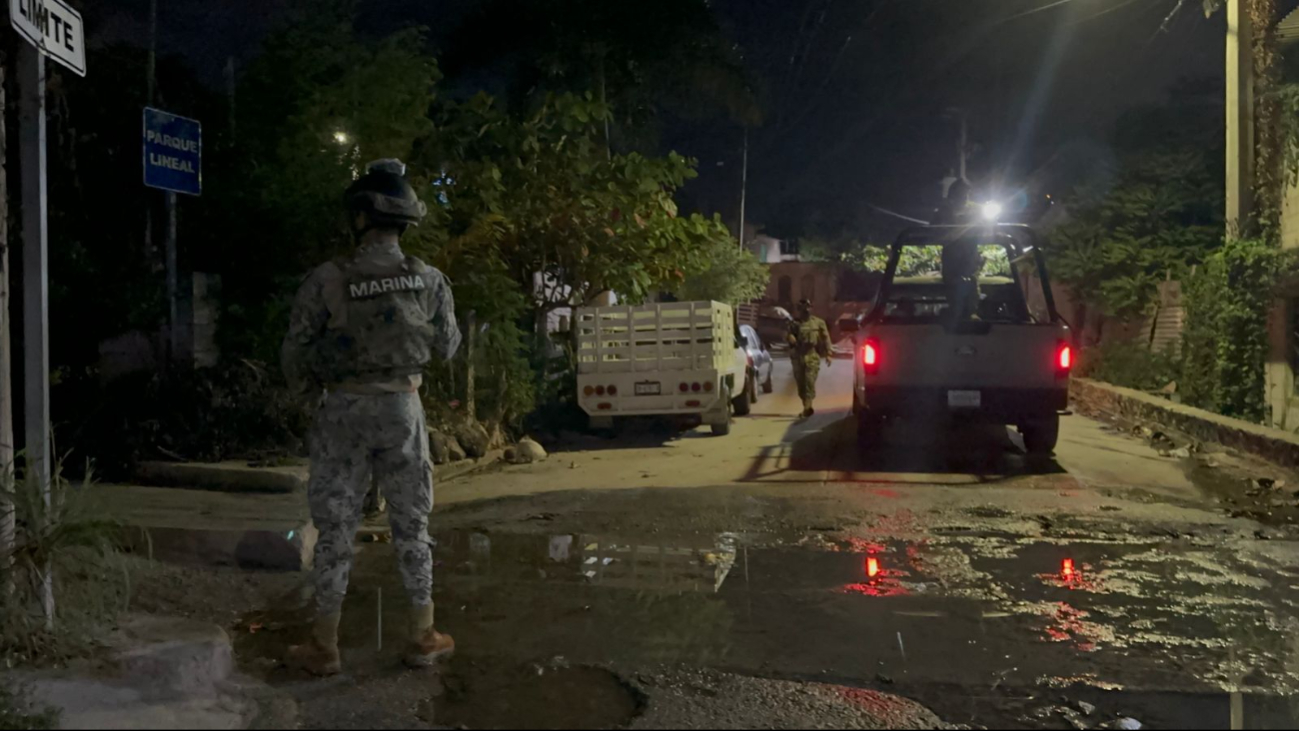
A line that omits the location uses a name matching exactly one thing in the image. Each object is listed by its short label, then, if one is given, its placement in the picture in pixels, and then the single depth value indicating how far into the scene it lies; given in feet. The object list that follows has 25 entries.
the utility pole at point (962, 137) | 107.34
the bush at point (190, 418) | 28.12
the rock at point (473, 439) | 37.47
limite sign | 14.84
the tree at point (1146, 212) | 68.33
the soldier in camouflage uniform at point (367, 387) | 14.83
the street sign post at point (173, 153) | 26.08
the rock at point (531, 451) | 38.83
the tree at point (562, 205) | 39.78
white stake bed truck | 43.55
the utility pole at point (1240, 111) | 45.62
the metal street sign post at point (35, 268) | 15.05
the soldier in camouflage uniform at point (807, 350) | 52.54
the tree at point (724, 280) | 104.68
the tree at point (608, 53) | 62.49
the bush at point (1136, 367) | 55.83
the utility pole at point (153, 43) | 30.34
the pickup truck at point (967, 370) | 34.99
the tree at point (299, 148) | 32.94
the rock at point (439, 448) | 35.06
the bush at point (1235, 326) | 43.88
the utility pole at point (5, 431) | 14.56
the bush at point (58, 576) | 14.10
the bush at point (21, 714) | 12.16
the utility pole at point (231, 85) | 35.65
